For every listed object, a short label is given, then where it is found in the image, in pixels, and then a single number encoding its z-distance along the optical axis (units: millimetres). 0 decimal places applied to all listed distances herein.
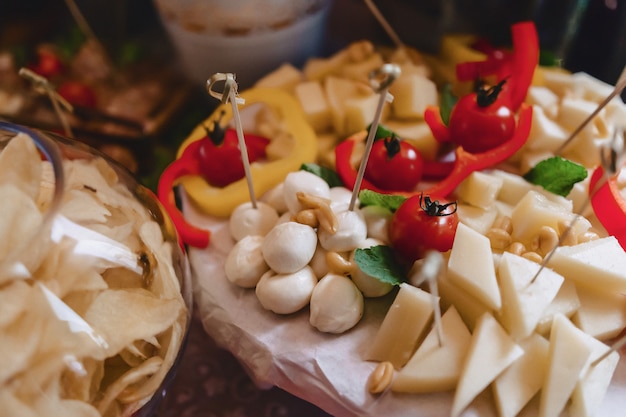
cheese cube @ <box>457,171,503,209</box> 305
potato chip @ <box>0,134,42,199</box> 244
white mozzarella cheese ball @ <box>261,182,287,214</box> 320
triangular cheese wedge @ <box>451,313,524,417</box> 249
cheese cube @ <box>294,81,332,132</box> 362
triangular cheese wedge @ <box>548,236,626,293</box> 266
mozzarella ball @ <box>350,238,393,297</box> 281
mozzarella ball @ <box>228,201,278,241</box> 310
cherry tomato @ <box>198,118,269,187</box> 331
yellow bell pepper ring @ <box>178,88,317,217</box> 329
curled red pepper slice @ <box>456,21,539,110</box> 351
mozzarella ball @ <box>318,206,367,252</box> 287
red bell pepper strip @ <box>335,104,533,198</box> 322
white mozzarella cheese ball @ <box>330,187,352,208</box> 303
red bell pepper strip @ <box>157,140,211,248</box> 318
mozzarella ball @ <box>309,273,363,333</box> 274
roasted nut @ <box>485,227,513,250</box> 287
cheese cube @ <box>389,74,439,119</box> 354
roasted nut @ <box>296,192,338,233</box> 286
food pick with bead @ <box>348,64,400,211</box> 238
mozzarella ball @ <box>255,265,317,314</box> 280
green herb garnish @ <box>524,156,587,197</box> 304
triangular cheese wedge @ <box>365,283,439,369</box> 265
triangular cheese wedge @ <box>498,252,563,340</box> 255
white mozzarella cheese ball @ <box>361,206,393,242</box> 299
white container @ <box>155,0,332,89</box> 412
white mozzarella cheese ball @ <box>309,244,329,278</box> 291
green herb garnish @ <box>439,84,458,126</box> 350
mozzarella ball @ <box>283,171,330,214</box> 302
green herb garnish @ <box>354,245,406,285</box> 277
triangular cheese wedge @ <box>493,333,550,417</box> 250
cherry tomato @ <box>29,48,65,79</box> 487
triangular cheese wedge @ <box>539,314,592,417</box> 247
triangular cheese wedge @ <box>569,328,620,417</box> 248
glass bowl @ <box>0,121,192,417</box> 224
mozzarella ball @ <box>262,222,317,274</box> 280
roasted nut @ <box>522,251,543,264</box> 274
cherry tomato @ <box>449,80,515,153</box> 325
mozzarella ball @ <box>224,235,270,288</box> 293
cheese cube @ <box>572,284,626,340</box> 267
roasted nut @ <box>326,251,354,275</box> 283
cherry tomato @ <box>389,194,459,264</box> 280
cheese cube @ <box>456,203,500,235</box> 299
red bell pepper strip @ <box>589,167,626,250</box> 290
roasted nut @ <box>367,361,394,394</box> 258
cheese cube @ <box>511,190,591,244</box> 286
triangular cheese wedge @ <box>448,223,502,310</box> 260
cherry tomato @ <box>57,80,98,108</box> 456
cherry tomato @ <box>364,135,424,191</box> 315
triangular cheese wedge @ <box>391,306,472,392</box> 255
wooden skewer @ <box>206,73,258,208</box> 264
